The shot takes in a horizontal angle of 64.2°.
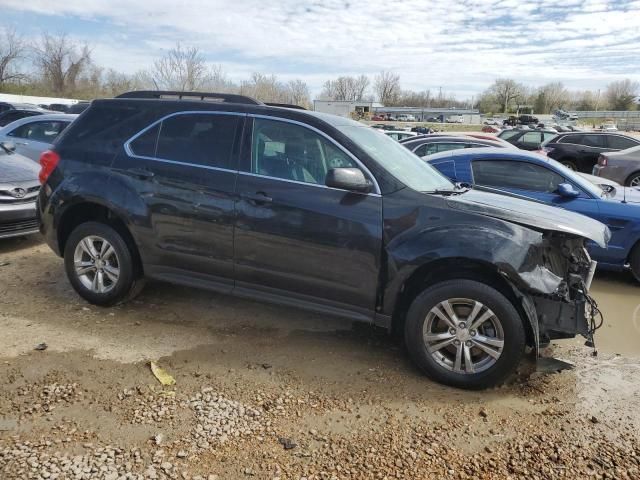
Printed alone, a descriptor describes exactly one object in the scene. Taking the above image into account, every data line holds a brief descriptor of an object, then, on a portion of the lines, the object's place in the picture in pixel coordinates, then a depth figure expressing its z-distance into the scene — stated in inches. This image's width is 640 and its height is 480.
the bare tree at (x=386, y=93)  4982.8
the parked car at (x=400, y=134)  816.1
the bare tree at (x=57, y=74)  2696.9
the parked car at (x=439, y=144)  401.4
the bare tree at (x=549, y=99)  4185.5
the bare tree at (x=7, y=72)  2534.4
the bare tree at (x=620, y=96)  3971.5
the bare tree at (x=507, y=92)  4500.5
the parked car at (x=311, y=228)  134.6
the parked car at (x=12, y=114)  594.0
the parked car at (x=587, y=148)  644.7
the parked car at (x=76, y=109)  793.9
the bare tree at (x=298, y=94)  2308.8
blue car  227.9
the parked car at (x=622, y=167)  486.3
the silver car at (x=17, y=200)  250.4
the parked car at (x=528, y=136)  781.7
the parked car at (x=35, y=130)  391.5
